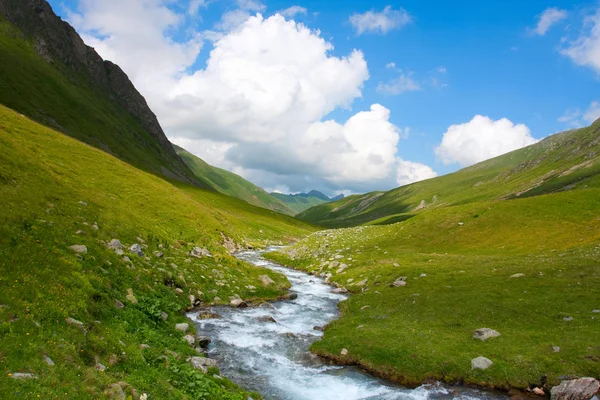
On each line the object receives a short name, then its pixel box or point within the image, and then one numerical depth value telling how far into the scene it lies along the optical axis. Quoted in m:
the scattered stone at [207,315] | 26.03
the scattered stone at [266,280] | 36.62
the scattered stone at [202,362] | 17.22
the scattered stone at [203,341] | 21.50
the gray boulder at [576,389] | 16.19
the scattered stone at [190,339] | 20.31
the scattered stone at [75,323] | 14.85
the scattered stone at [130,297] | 21.20
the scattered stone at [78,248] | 22.23
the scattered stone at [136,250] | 29.42
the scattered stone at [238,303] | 30.09
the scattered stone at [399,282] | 34.64
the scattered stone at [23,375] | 10.33
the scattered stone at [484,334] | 21.91
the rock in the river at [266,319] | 27.56
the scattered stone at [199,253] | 37.78
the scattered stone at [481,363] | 19.12
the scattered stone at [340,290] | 38.25
